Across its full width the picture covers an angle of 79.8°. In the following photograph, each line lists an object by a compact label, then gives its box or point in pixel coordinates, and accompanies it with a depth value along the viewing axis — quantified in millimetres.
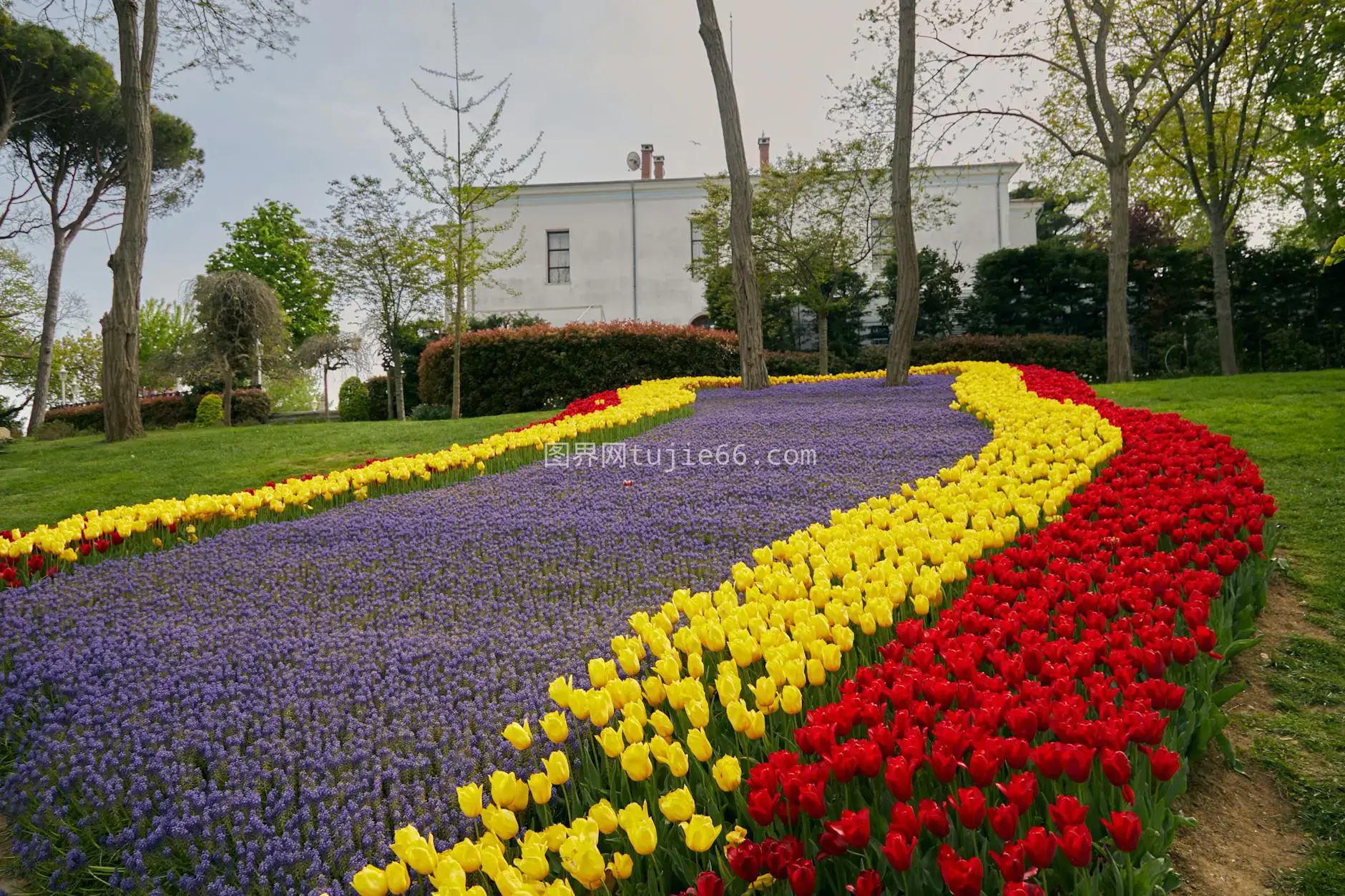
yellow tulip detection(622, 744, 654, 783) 1891
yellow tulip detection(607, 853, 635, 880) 1625
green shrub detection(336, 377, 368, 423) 22781
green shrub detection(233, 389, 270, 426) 26281
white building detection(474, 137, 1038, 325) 29406
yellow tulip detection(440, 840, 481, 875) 1635
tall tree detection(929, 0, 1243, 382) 13805
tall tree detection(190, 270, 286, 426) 20422
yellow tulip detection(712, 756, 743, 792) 1843
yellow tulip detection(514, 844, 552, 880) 1592
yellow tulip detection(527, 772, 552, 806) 1871
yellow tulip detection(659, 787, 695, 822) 1665
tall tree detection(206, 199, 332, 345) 37688
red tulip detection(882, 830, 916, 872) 1458
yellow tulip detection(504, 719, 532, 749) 2098
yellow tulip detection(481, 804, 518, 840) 1740
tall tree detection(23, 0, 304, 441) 12289
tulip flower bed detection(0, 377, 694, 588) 4762
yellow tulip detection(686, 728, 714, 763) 1918
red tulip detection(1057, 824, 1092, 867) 1484
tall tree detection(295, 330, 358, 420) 26672
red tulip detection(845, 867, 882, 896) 1476
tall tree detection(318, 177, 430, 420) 18797
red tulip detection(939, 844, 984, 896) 1424
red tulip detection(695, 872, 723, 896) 1500
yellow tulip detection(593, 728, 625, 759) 1973
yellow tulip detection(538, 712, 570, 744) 2027
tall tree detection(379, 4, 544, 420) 16828
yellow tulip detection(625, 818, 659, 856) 1554
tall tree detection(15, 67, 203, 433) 22141
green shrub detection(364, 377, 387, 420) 21719
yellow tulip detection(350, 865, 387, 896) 1594
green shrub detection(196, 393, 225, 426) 24000
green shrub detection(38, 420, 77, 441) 19625
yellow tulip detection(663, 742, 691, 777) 1842
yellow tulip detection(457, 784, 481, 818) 1820
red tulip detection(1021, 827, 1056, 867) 1487
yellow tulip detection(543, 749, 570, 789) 1924
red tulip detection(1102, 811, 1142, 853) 1537
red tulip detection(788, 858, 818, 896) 1466
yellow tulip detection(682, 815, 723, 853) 1578
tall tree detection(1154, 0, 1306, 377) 14805
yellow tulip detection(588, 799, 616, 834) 1653
